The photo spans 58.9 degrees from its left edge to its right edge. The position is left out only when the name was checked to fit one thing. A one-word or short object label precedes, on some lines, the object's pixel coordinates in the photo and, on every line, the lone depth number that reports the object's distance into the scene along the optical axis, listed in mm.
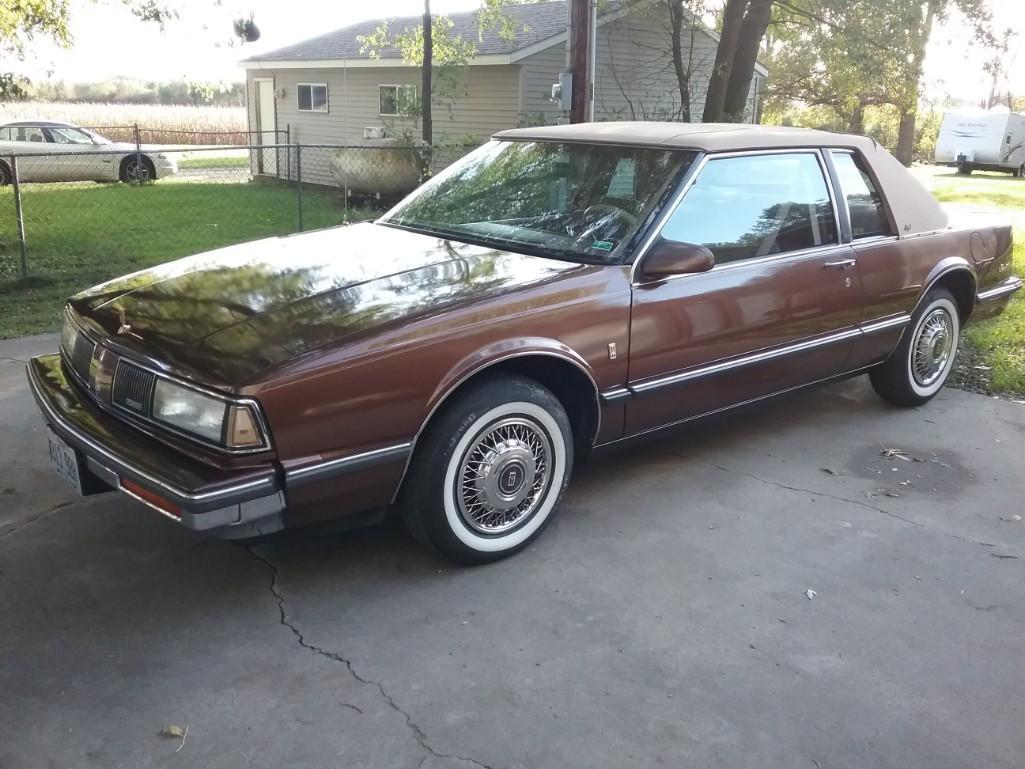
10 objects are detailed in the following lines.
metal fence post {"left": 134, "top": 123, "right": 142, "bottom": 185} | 16609
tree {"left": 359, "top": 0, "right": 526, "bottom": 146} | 15820
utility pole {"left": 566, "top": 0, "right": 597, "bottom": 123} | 7746
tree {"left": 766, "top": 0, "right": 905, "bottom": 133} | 14500
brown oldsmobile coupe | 2973
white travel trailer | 28234
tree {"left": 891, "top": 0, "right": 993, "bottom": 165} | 14188
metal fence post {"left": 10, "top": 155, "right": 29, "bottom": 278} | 8161
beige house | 17281
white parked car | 17875
